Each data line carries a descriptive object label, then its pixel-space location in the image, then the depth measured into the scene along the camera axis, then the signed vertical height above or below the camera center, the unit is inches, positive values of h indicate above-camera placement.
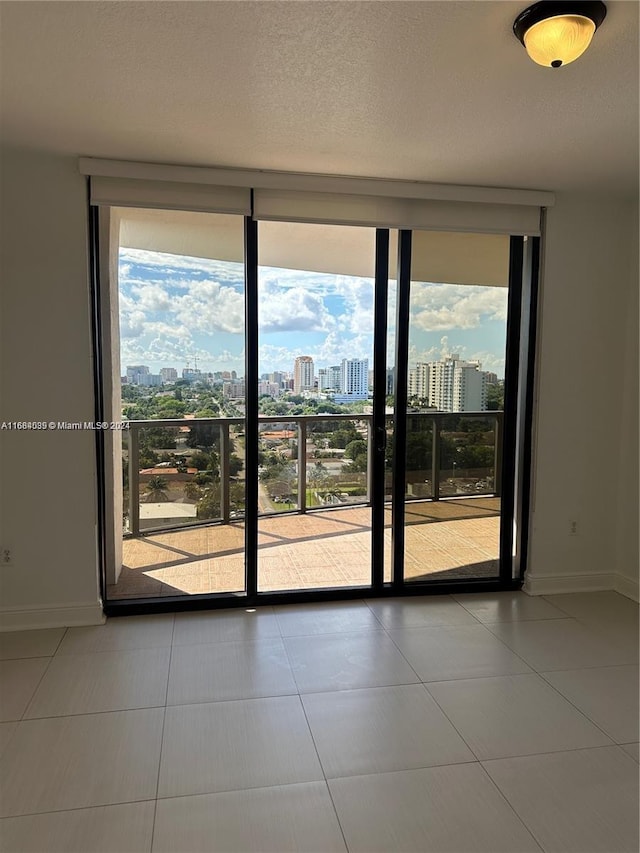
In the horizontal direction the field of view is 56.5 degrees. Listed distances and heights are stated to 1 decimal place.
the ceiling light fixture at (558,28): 68.4 +43.0
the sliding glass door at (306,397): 135.4 -1.5
